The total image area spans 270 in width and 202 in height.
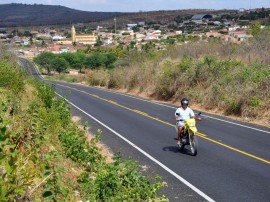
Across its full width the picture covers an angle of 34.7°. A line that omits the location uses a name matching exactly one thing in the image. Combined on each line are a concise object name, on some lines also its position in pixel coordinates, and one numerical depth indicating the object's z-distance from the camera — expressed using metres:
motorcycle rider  12.94
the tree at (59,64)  121.81
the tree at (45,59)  124.80
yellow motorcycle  12.51
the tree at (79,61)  134.12
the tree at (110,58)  114.53
